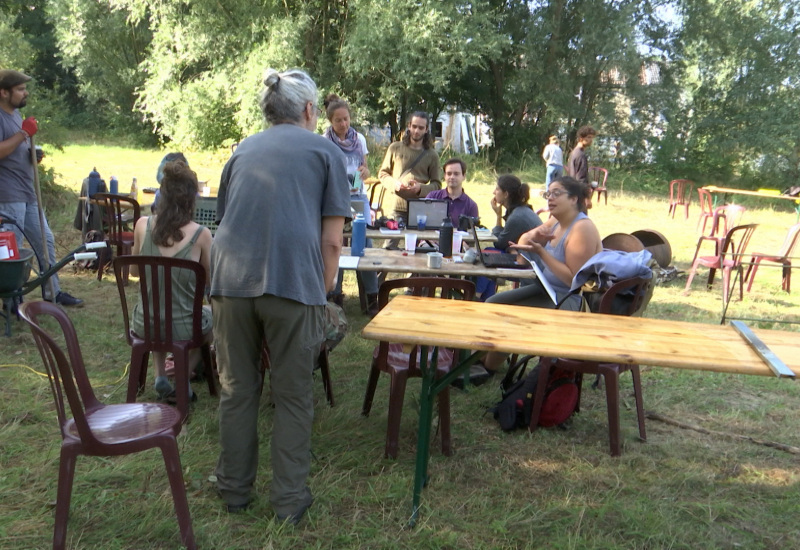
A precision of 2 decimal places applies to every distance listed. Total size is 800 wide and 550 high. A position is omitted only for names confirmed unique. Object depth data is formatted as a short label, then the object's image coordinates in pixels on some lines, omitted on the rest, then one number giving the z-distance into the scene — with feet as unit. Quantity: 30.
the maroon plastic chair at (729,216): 28.35
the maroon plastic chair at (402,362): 10.80
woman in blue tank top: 13.06
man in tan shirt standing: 20.21
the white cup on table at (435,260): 14.26
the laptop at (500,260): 14.42
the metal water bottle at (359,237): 15.03
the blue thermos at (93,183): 22.77
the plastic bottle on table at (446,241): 15.16
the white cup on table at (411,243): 15.64
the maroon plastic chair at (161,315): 10.71
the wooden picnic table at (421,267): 13.88
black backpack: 12.09
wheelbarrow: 14.05
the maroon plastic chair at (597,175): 58.65
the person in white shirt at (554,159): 42.77
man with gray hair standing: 7.84
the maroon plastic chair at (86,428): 7.20
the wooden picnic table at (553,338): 7.81
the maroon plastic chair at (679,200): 46.11
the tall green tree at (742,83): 65.57
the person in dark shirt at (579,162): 34.88
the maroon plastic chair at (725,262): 22.02
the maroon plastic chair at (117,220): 20.03
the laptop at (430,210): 18.37
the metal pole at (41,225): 15.57
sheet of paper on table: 13.98
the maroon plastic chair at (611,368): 11.35
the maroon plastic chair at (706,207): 34.86
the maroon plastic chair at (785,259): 23.45
